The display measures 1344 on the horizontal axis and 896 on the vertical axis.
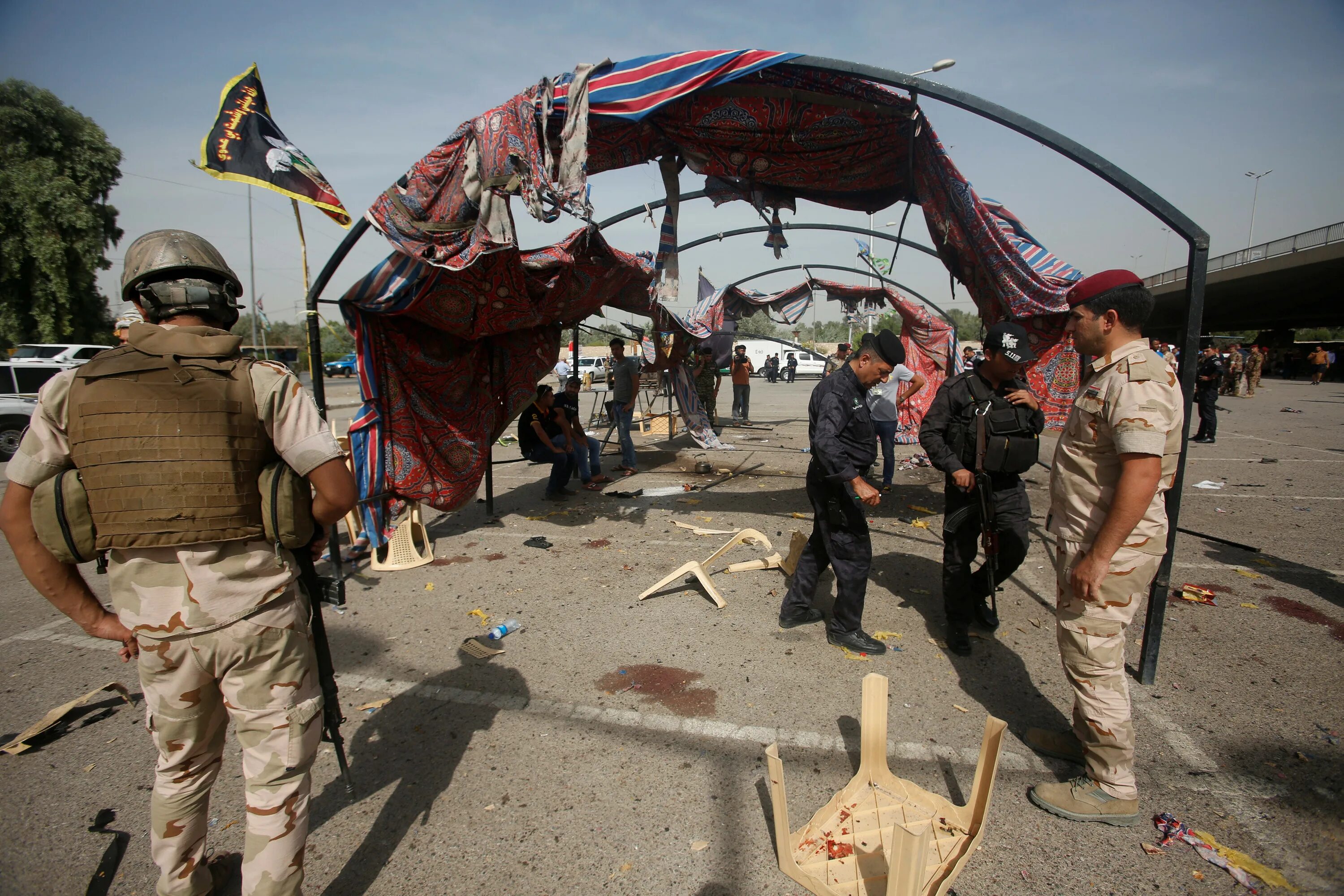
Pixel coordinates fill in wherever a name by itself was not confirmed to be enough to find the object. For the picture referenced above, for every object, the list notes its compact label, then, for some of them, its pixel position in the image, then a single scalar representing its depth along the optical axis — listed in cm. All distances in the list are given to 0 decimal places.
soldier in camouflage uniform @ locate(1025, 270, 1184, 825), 233
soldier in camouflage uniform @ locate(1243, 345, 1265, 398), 2211
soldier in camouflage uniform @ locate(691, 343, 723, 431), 1323
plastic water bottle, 410
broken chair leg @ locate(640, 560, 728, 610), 463
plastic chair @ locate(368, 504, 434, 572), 552
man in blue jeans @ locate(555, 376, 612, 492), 812
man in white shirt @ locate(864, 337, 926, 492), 777
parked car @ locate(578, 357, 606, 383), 2845
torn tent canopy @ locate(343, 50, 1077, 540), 399
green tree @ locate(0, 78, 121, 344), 2034
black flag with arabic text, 396
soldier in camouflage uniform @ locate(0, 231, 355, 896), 169
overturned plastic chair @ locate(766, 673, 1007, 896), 179
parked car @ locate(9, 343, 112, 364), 1515
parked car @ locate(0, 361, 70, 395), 1252
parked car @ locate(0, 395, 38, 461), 1104
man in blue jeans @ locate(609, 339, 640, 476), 1027
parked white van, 4025
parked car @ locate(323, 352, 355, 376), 3909
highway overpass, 2238
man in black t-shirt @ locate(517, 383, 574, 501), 771
